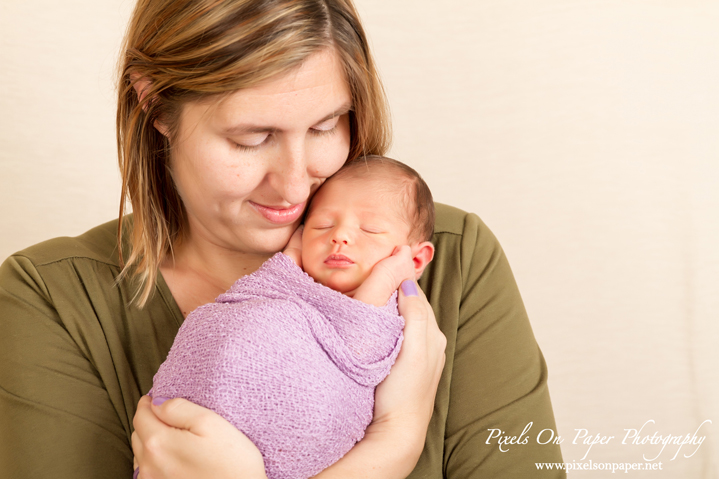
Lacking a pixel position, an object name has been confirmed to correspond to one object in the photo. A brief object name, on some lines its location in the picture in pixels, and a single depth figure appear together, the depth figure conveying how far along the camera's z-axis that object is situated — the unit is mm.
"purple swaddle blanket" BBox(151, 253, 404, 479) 847
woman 886
